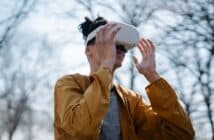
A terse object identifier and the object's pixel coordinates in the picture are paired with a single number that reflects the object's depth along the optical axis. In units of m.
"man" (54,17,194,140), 1.75
